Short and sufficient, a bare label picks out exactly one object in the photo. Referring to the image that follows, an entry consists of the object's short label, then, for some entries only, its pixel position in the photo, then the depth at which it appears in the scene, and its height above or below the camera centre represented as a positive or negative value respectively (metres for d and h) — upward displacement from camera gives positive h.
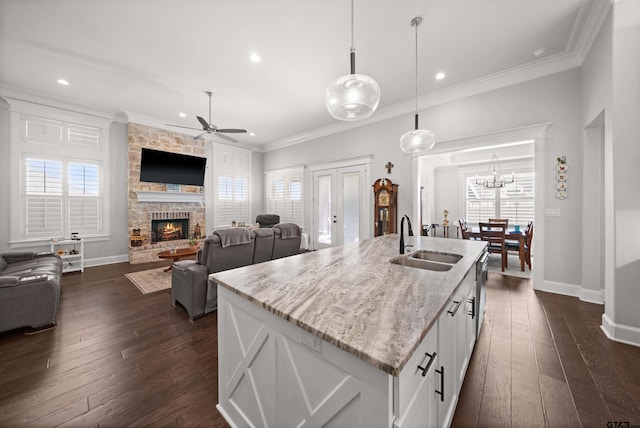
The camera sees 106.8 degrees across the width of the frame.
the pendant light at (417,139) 2.63 +0.83
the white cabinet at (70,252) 4.36 -0.77
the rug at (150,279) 3.70 -1.17
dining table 4.49 -0.49
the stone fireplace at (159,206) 5.38 +0.14
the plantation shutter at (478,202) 6.69 +0.32
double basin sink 2.00 -0.42
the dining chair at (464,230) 5.25 -0.38
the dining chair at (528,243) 4.69 -0.58
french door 5.54 +0.18
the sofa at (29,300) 2.28 -0.88
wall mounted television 5.52 +1.10
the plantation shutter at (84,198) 4.81 +0.29
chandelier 5.94 +0.96
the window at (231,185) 6.89 +0.82
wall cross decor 4.97 +0.98
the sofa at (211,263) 2.68 -0.63
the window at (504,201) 6.15 +0.34
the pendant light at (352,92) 1.62 +0.84
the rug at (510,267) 4.40 -1.11
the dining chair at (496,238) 4.53 -0.48
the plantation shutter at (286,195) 6.96 +0.55
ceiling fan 4.14 +1.53
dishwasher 2.04 -0.67
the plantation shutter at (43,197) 4.38 +0.28
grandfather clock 4.84 +0.13
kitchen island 0.78 -0.53
